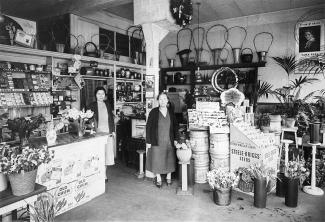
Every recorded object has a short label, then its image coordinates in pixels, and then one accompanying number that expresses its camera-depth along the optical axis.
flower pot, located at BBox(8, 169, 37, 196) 2.14
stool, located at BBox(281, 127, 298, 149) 4.85
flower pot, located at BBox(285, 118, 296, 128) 5.00
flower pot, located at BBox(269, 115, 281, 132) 4.82
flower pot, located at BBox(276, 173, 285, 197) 3.96
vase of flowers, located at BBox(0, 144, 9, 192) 2.08
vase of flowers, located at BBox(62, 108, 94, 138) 3.66
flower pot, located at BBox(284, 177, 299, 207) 3.57
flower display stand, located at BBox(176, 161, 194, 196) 4.08
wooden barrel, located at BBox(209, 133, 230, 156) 4.37
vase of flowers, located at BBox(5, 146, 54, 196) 2.13
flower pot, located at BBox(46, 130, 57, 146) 3.21
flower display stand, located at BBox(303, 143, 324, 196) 4.05
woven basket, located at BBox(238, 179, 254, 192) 4.04
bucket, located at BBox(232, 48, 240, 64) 6.92
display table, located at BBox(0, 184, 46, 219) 2.07
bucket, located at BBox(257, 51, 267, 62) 6.55
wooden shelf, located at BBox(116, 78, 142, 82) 6.97
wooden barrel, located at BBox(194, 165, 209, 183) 4.57
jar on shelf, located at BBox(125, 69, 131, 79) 7.12
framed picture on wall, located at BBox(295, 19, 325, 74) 6.38
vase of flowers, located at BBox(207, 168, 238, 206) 3.64
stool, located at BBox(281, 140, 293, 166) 4.24
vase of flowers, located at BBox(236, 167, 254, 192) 4.04
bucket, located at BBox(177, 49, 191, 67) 7.62
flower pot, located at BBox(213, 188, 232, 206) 3.63
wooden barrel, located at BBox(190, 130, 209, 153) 4.54
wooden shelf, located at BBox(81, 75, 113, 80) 6.15
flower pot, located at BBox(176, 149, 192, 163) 4.05
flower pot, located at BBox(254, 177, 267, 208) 3.57
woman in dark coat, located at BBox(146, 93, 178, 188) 4.29
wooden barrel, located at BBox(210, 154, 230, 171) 4.38
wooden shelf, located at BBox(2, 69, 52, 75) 4.60
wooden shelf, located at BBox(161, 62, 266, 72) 6.62
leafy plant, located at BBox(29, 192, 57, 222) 2.38
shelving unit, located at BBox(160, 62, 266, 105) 6.78
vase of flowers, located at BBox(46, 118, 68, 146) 3.21
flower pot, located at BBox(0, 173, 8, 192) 2.21
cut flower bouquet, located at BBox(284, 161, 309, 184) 3.66
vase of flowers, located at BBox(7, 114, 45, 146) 2.84
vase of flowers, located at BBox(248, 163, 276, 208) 3.57
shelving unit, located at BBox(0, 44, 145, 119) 4.79
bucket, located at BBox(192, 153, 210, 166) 4.54
